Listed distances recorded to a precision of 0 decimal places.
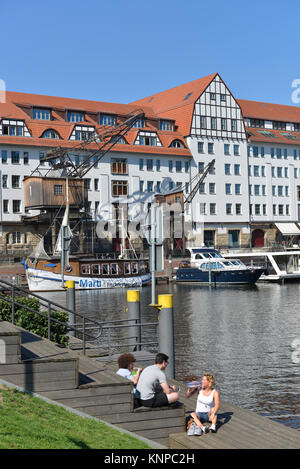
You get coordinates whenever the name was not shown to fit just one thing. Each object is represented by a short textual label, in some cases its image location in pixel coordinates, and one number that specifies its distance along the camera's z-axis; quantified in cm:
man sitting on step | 1323
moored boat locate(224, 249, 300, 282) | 7988
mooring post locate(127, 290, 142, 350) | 2083
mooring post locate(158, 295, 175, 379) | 1700
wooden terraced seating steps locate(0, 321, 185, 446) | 1267
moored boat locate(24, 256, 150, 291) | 7044
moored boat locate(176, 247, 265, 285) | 7538
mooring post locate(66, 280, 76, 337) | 2566
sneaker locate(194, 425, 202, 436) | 1270
